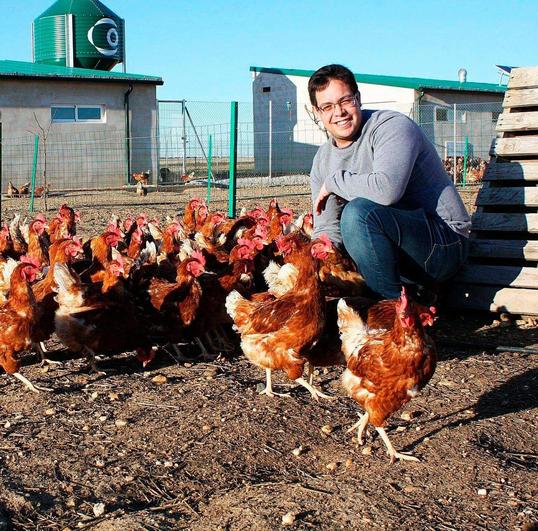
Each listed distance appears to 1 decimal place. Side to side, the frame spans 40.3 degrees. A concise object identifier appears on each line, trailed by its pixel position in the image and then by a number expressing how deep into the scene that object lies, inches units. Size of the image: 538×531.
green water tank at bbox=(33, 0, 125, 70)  978.1
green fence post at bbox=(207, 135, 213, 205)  631.2
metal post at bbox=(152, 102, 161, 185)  822.1
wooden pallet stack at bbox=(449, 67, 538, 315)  218.7
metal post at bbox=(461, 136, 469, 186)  783.1
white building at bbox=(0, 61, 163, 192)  799.7
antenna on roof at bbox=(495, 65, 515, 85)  1177.7
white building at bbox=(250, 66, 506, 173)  964.6
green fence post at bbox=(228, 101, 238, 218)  409.7
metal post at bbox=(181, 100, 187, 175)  808.9
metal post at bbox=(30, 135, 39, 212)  601.9
